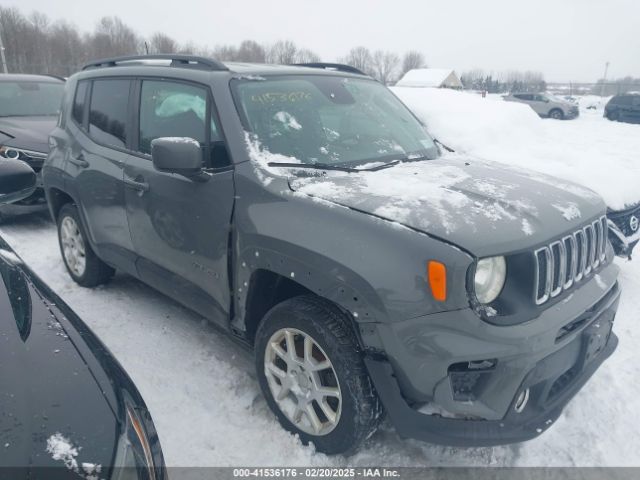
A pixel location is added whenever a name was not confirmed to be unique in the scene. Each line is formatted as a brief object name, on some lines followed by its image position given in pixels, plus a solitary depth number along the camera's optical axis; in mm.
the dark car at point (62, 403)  1225
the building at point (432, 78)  50531
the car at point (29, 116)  6211
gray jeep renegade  1998
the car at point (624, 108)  25438
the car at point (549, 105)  28688
